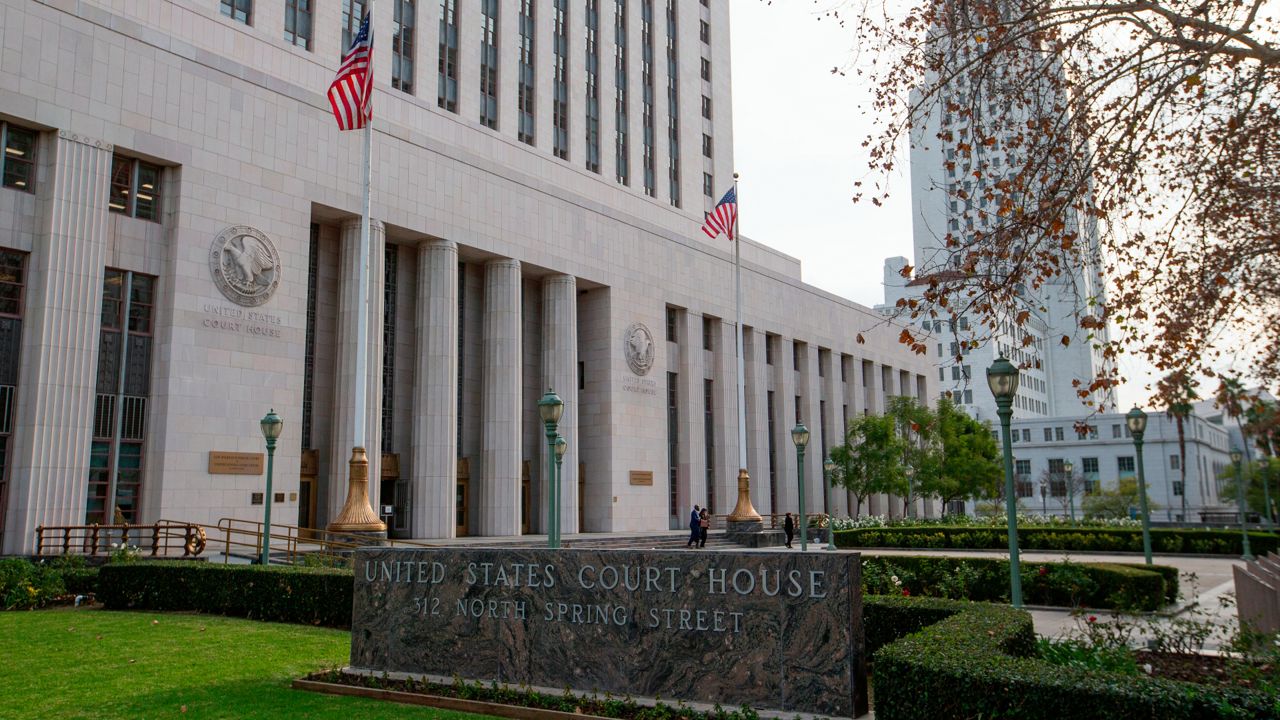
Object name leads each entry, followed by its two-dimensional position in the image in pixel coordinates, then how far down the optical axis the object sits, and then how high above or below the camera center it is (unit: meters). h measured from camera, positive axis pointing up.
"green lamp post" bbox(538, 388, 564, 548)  17.41 +1.47
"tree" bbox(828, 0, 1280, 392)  11.02 +4.84
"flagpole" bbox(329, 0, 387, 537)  26.64 +0.32
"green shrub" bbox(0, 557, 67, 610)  18.14 -1.95
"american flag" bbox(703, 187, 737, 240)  37.50 +11.23
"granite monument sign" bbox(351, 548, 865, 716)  8.83 -1.47
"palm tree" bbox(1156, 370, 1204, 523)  14.68 +1.69
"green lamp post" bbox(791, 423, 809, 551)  29.48 +1.60
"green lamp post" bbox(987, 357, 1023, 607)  12.76 +1.17
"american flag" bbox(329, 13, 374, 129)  25.66 +11.51
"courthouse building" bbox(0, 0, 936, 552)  25.23 +8.13
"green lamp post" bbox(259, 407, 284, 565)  21.84 +1.41
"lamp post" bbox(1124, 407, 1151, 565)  22.35 +1.42
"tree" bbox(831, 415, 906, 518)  51.97 +1.59
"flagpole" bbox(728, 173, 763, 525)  42.31 -1.02
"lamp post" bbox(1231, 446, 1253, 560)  33.46 -0.38
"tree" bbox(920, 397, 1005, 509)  55.94 +1.77
